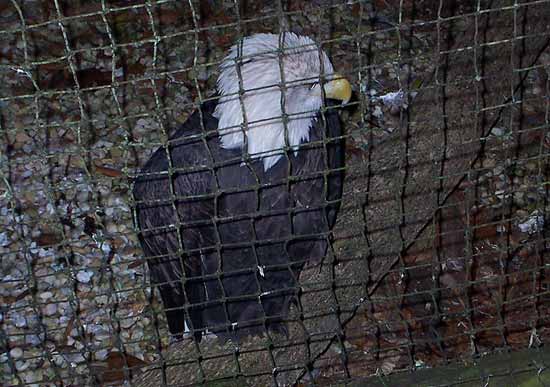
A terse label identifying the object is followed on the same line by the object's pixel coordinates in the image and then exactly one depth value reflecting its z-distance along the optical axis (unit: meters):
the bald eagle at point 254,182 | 2.57
